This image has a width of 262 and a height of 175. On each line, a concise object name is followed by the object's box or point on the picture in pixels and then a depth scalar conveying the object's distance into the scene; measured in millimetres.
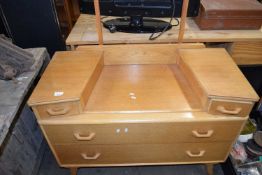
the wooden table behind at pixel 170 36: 1015
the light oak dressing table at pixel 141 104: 766
